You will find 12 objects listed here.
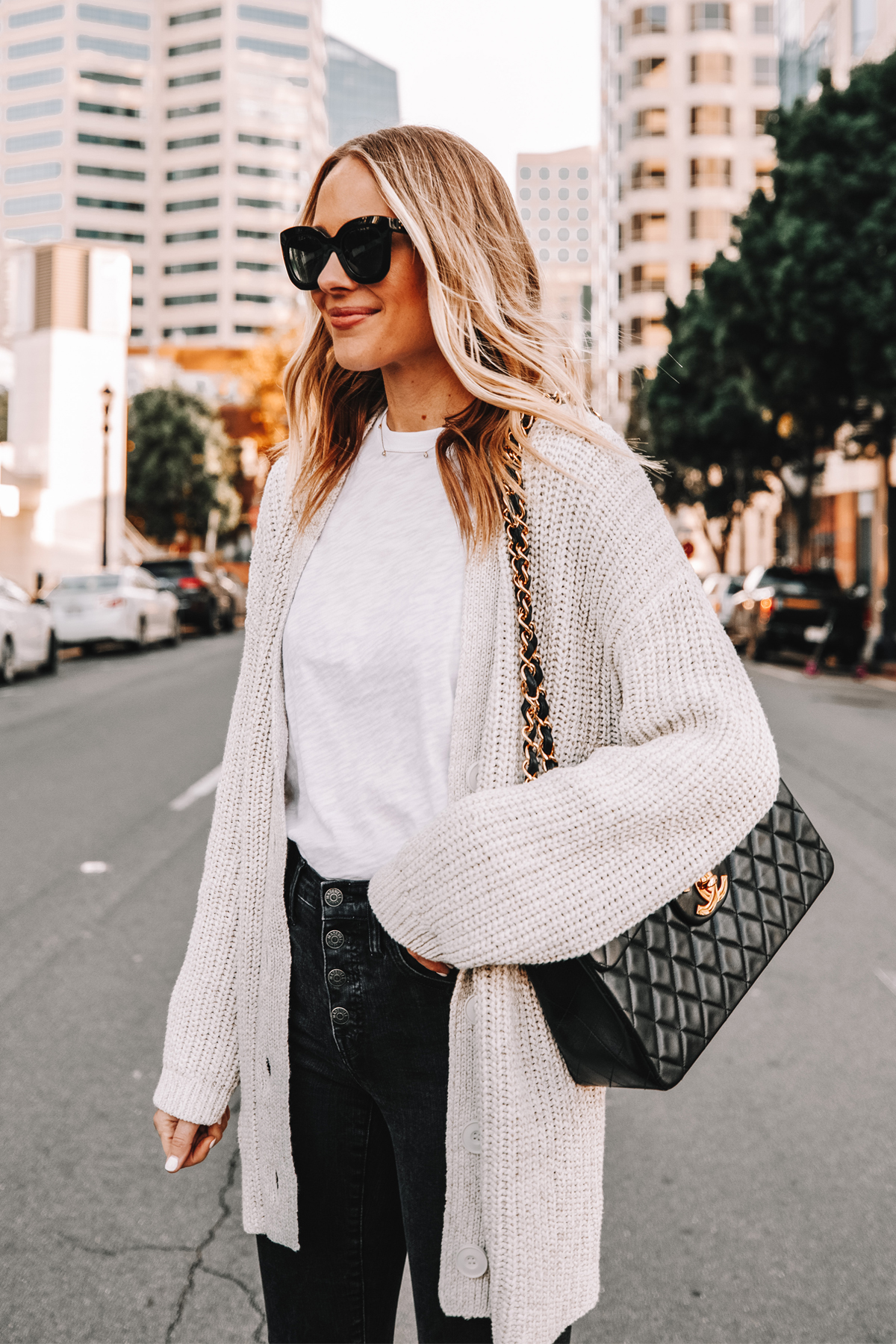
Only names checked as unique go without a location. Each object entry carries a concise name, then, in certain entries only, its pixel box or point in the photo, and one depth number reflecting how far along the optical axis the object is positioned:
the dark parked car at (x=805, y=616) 21.16
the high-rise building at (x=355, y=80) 193.12
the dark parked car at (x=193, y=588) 28.20
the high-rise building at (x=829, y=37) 31.56
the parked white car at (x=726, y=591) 28.05
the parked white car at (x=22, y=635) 15.88
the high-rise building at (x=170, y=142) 107.56
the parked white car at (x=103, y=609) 21.67
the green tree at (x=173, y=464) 45.81
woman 1.32
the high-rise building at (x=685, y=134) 75.12
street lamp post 32.25
